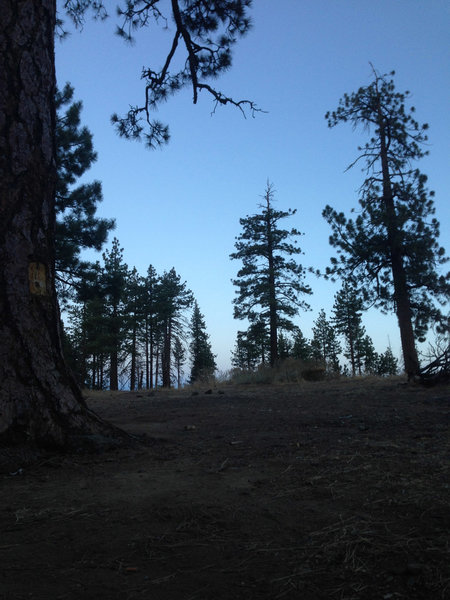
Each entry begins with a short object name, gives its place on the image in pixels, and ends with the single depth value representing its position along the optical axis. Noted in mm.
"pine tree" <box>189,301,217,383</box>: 51625
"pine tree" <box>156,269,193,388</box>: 38312
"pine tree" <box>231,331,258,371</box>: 29167
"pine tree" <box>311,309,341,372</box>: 57756
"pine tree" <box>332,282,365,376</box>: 52062
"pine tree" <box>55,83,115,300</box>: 13523
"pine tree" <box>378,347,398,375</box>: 51738
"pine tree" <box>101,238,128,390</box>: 33594
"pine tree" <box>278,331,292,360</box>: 37191
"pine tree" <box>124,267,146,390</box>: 37531
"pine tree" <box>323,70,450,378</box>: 13062
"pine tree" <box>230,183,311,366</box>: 26234
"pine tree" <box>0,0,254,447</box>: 2805
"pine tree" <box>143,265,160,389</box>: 39656
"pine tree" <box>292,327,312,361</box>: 43594
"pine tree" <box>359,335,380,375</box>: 54188
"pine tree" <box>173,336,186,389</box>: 40156
